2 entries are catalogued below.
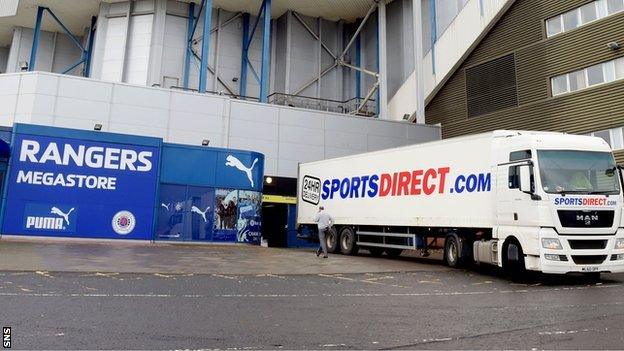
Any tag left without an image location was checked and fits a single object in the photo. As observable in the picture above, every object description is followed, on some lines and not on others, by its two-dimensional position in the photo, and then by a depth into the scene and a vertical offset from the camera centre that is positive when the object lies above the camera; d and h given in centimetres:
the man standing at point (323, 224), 1692 +80
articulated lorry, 1098 +134
